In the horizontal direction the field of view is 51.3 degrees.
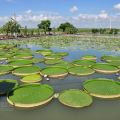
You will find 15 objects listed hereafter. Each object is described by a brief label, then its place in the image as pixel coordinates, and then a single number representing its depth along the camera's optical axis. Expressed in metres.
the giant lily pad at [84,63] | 8.89
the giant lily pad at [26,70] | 7.54
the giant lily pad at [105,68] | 7.94
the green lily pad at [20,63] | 9.08
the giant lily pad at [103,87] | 5.46
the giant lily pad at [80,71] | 7.53
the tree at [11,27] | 24.38
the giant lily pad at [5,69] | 7.83
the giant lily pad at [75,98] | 4.93
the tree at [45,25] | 34.05
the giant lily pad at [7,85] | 5.79
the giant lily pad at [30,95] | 4.98
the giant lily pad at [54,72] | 7.38
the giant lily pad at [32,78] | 6.73
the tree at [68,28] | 37.15
